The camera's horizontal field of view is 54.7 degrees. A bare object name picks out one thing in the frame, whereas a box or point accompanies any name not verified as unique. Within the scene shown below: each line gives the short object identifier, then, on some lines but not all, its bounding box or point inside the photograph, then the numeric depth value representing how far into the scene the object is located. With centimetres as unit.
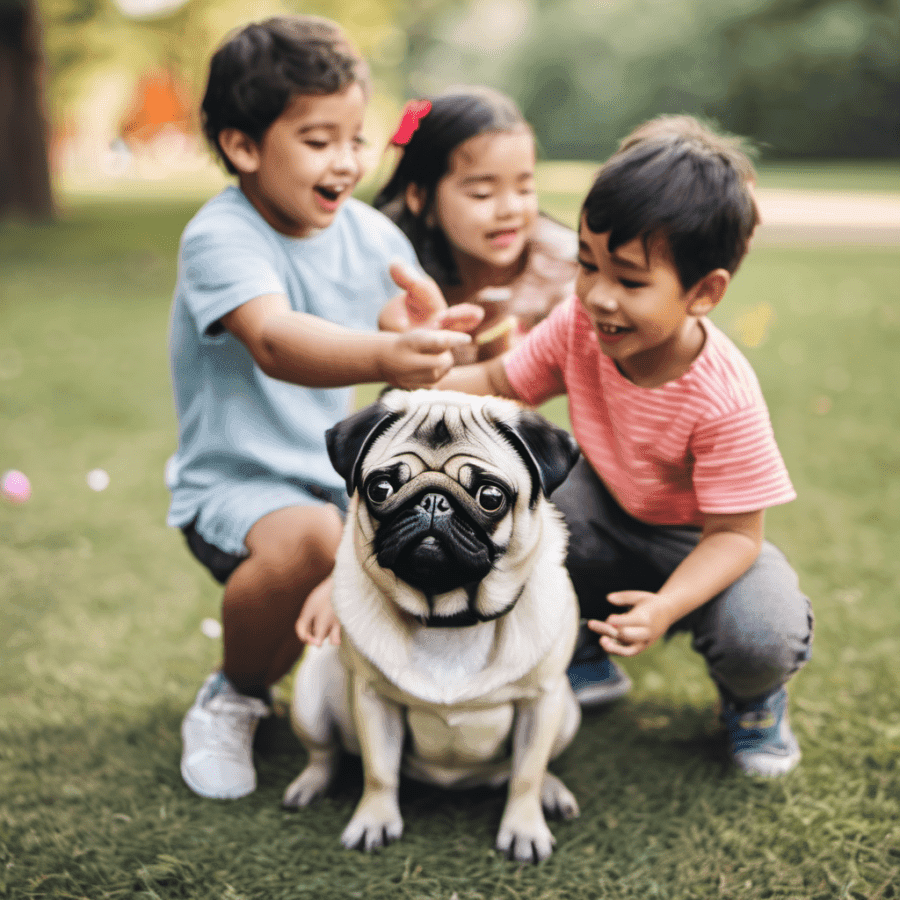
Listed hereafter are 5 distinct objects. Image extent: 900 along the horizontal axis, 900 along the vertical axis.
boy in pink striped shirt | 173
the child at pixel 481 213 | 250
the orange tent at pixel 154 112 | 2703
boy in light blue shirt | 198
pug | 157
